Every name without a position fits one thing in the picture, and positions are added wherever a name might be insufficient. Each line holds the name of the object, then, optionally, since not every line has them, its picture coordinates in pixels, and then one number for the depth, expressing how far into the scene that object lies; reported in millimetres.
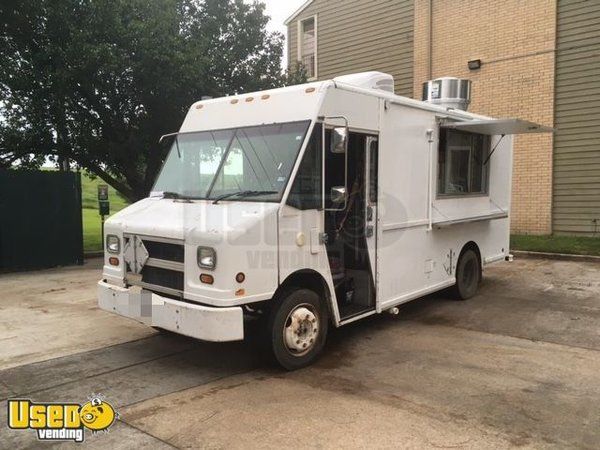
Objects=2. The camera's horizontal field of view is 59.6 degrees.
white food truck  4590
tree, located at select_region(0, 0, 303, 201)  10867
